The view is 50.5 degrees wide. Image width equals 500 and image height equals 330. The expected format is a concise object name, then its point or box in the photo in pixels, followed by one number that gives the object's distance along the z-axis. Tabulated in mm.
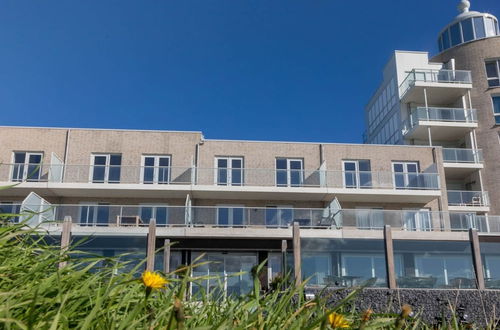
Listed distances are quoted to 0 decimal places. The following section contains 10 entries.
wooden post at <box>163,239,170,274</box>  19812
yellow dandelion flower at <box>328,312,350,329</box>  1537
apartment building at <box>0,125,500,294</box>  21797
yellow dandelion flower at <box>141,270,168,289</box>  1571
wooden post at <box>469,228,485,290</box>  21359
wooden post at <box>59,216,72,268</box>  19738
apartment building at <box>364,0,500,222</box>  30438
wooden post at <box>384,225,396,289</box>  21047
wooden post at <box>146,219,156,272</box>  21203
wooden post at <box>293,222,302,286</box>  21875
